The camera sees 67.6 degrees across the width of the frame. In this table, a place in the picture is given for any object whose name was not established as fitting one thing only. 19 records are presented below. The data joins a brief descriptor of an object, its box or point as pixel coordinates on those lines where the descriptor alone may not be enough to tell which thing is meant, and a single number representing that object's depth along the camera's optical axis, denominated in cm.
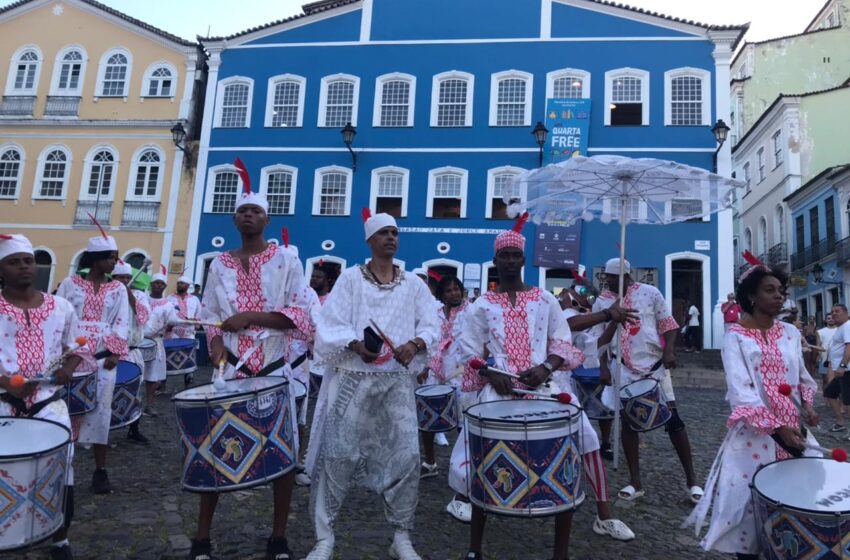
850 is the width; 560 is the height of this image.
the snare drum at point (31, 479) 310
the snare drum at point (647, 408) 550
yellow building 2333
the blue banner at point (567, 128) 2109
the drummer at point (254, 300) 411
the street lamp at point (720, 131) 1891
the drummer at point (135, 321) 737
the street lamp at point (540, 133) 2016
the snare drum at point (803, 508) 281
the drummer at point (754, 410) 354
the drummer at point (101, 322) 539
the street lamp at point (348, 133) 2122
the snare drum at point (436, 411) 621
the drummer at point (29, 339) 378
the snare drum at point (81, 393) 526
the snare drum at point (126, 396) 600
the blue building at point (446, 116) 2083
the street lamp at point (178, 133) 2179
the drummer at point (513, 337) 420
